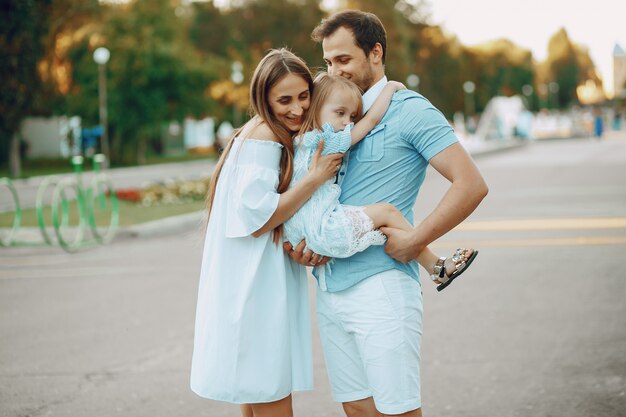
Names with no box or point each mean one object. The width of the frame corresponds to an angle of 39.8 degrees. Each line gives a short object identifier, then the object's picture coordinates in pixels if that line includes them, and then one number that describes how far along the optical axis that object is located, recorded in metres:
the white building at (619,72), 144.88
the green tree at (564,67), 148.50
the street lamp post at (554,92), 147.00
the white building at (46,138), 51.34
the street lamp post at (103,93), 29.10
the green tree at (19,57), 30.44
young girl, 2.93
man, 2.94
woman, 3.01
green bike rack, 12.54
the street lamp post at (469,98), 90.75
